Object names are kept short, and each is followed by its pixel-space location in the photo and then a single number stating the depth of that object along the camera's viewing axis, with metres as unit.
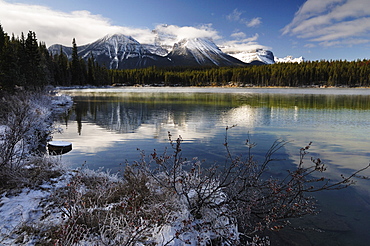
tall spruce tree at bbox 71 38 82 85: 120.74
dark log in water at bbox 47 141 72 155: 13.25
